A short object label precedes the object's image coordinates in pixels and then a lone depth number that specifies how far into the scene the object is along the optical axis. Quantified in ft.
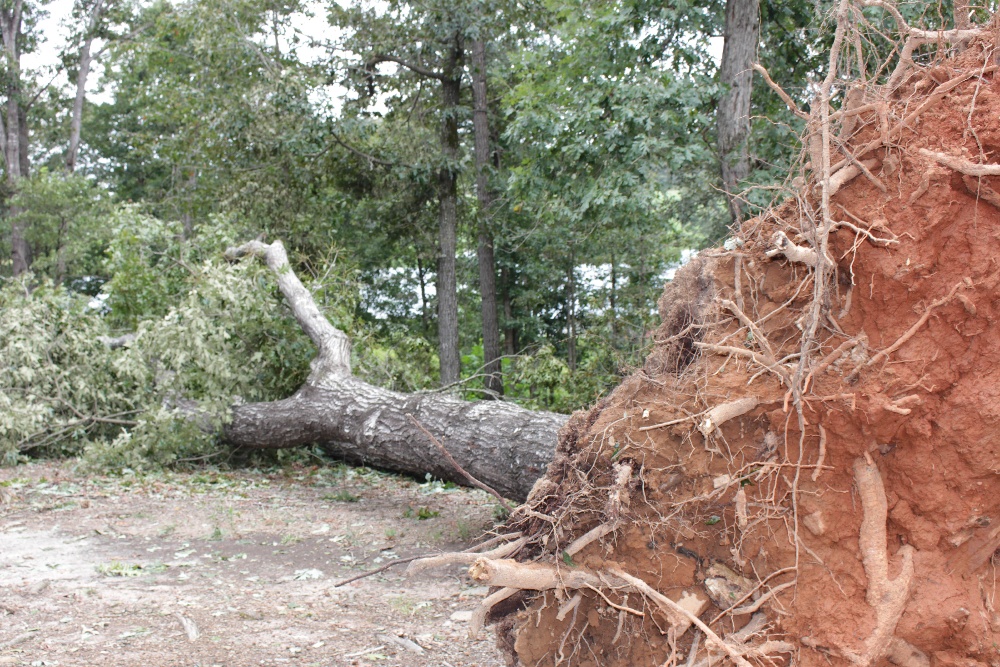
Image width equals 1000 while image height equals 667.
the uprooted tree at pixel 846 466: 9.13
